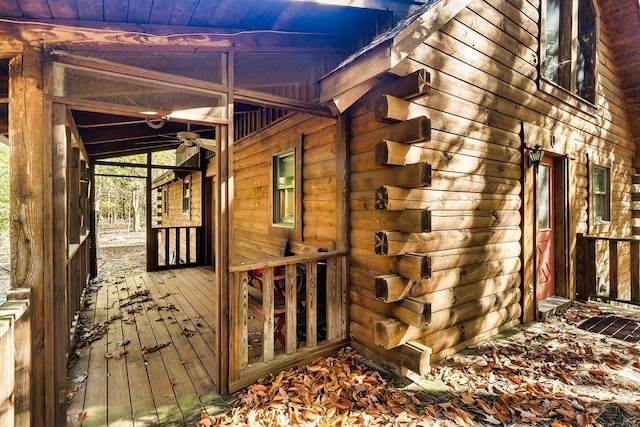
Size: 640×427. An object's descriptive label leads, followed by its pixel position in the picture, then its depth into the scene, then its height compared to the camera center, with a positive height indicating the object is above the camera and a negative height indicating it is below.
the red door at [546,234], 4.79 -0.38
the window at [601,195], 6.25 +0.29
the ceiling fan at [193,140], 5.22 +1.29
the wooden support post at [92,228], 6.44 -0.33
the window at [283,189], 4.92 +0.38
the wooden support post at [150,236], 7.14 -0.55
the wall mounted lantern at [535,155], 4.22 +0.75
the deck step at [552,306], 4.34 -1.42
